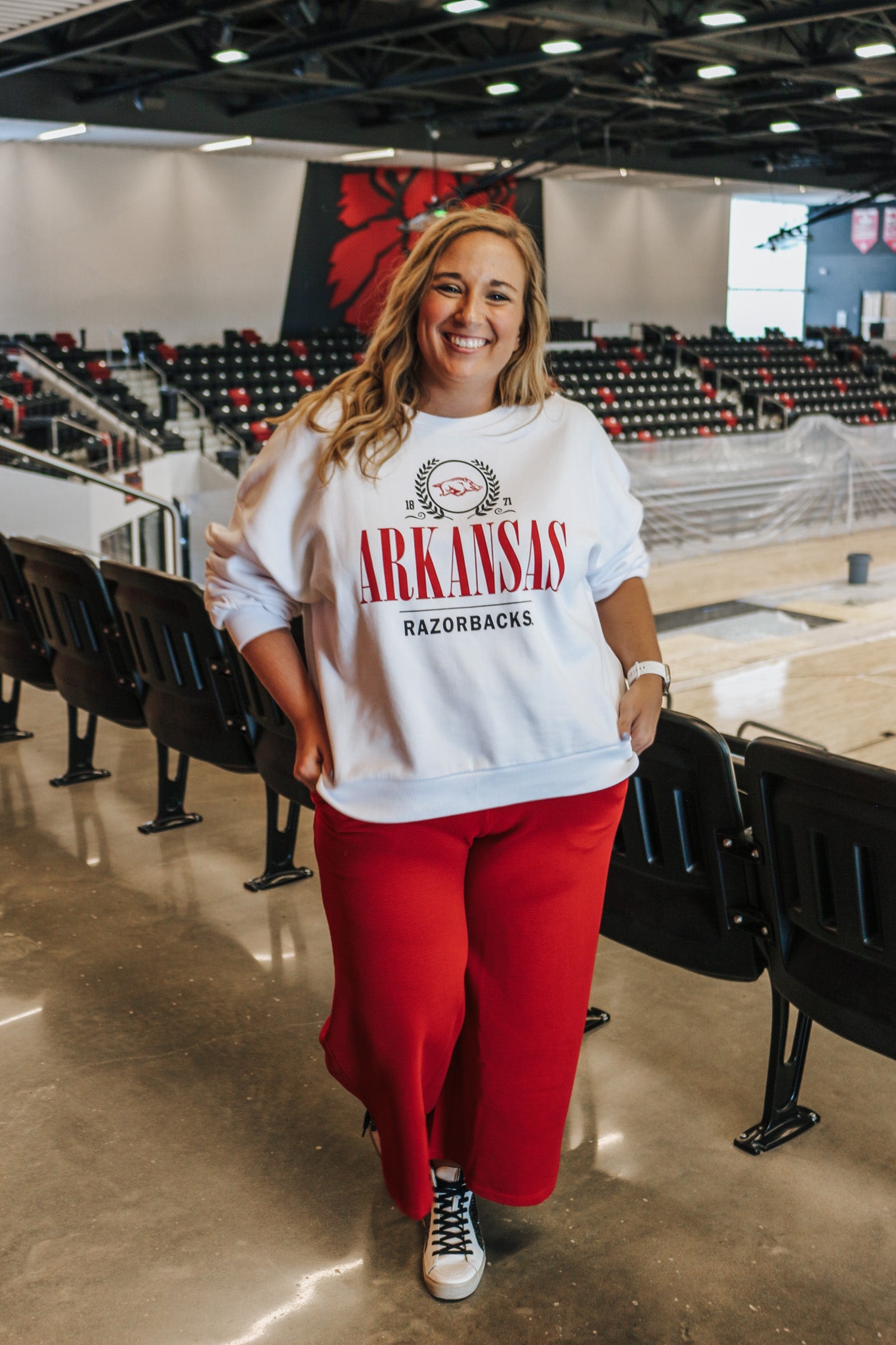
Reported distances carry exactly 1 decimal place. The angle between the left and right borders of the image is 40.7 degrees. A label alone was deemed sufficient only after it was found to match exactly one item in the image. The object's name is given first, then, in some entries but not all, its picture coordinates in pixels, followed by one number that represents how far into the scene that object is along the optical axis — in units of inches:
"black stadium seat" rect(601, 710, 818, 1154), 77.7
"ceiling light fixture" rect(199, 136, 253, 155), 616.1
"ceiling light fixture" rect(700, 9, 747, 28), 418.6
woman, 60.1
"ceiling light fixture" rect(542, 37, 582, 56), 457.8
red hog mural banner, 735.1
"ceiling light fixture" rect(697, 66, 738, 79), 516.4
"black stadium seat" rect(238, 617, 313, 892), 111.0
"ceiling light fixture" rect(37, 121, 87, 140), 561.7
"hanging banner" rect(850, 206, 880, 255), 1034.7
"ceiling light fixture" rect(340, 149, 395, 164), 678.8
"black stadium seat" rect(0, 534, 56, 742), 151.9
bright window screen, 993.5
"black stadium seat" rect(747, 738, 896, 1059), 66.3
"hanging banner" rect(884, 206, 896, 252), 1031.0
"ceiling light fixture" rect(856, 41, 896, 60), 466.3
